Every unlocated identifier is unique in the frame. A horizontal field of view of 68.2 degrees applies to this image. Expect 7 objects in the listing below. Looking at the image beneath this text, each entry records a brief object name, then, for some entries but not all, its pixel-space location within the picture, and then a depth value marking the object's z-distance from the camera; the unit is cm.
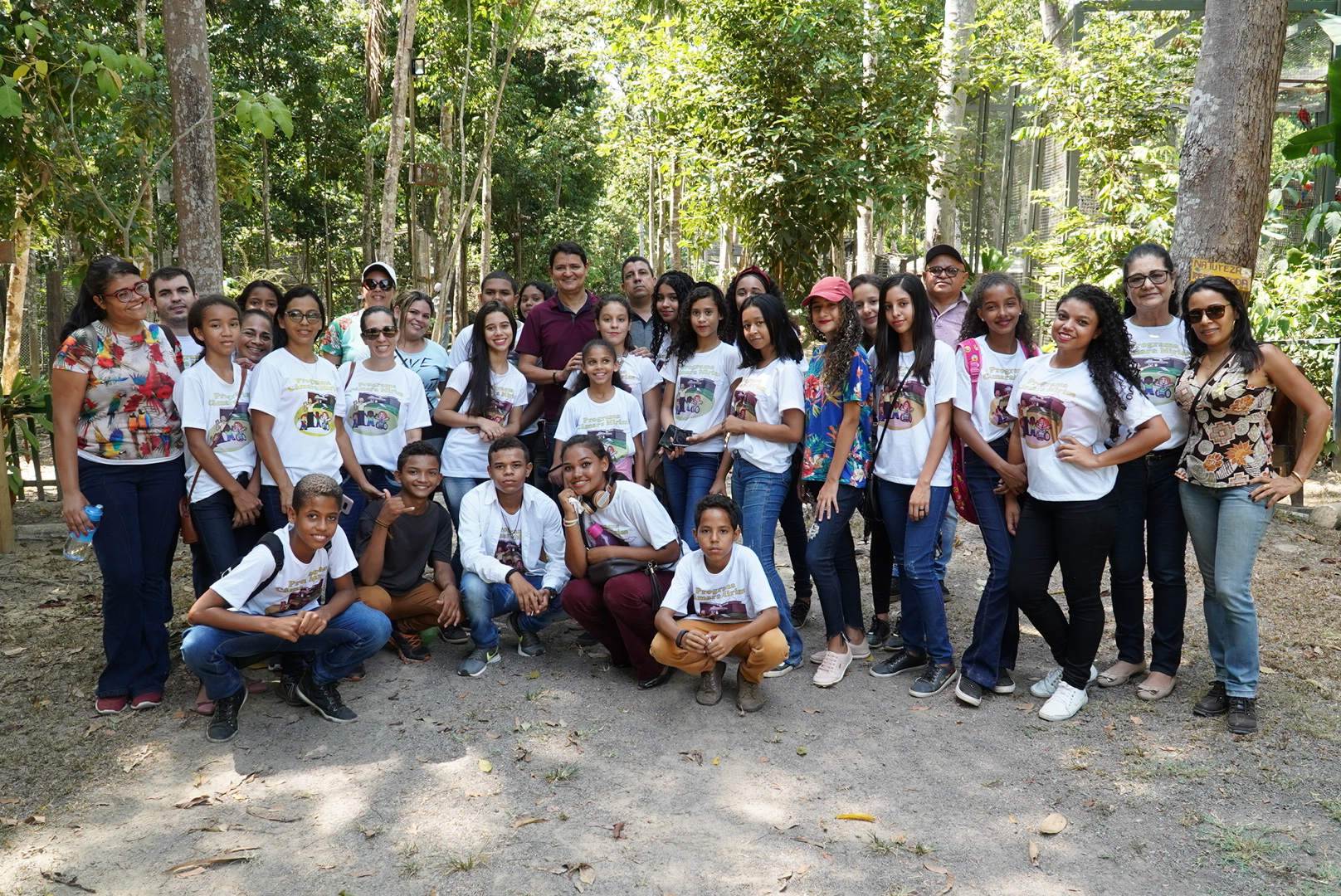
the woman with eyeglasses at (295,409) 445
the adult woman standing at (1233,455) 393
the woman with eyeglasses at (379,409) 498
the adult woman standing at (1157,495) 424
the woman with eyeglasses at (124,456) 416
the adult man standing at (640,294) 596
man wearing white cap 562
